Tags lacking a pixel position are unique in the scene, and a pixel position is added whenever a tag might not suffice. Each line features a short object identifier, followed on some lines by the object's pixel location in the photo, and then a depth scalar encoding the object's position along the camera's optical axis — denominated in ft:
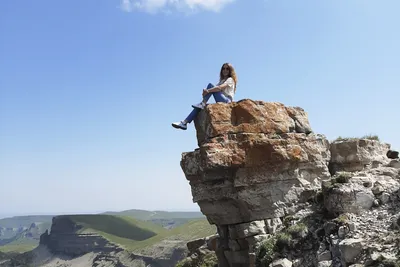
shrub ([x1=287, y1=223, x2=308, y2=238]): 37.60
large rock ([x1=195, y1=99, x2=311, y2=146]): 41.75
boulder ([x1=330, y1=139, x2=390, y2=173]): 47.47
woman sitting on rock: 44.80
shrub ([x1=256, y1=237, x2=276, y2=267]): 37.21
